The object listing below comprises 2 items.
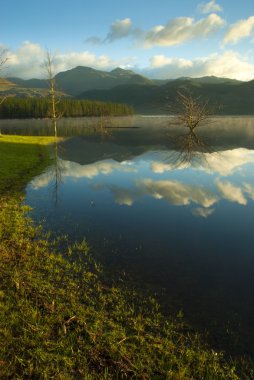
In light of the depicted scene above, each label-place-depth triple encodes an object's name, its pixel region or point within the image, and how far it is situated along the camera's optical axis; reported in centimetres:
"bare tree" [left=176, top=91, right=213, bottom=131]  8025
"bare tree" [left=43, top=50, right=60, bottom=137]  6831
